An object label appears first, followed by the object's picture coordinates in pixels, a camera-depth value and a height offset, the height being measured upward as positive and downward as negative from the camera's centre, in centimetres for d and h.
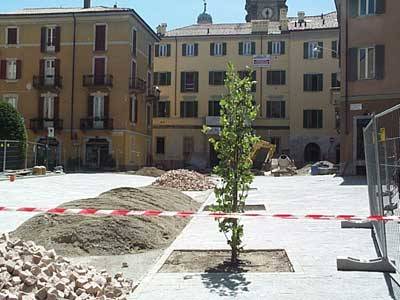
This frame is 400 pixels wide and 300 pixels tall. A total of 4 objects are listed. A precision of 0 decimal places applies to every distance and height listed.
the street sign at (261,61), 6012 +955
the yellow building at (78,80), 5441 +686
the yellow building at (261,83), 6131 +780
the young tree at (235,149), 870 +12
